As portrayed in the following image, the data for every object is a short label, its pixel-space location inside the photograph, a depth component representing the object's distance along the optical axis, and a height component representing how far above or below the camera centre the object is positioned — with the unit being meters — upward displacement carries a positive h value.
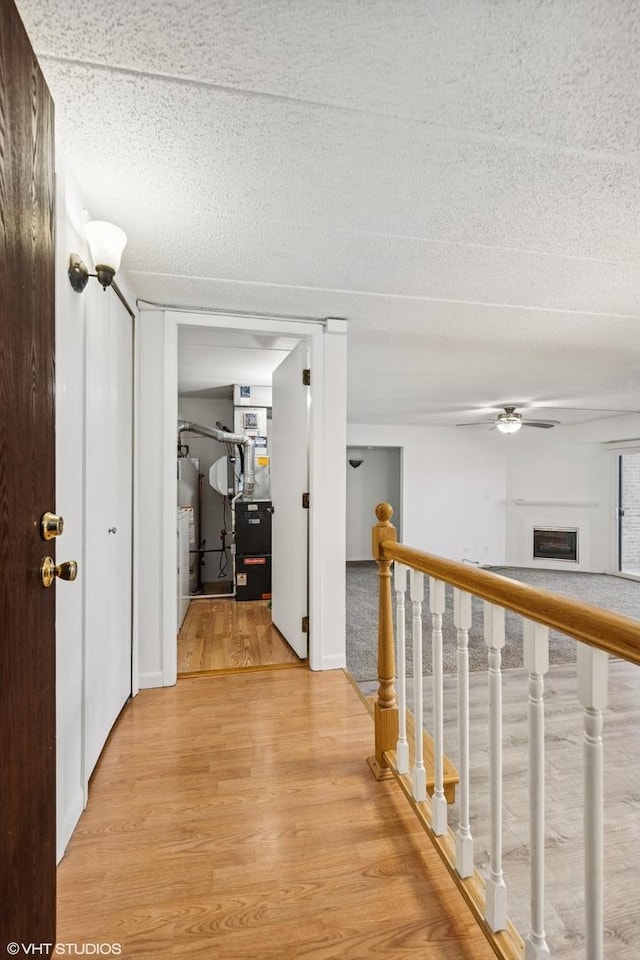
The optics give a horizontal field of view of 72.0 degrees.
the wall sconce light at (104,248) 1.47 +0.80
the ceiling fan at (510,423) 5.38 +0.76
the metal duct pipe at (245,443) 4.62 +0.42
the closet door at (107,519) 1.62 -0.16
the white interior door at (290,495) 2.74 -0.08
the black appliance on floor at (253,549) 4.32 -0.65
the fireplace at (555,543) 6.88 -0.94
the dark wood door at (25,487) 0.78 -0.01
